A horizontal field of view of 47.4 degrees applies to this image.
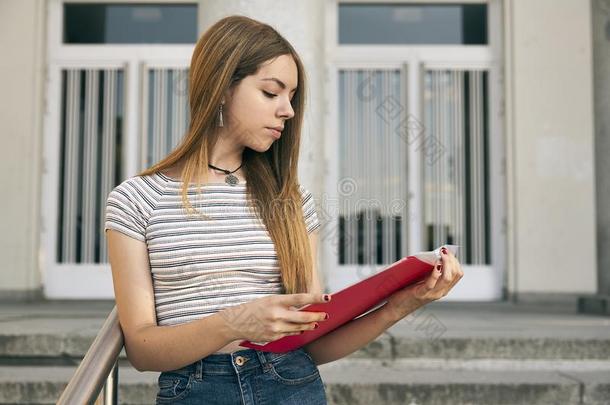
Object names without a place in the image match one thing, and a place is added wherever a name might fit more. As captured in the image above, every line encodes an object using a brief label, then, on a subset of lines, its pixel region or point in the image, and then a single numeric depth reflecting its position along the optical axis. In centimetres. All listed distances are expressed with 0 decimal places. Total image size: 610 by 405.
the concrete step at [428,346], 394
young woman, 137
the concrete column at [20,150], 704
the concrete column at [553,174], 689
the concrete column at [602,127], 618
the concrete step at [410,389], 348
